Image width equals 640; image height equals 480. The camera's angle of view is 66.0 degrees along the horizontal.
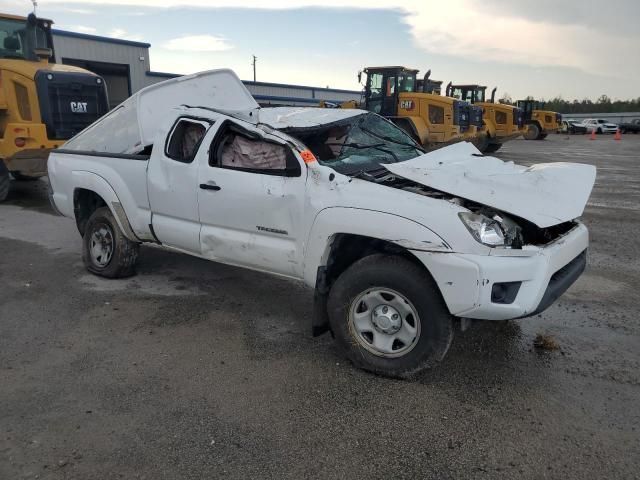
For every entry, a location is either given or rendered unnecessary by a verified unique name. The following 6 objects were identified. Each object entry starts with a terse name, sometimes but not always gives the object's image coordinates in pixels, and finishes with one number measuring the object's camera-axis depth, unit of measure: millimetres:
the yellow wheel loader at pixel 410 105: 16866
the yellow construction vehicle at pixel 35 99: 9008
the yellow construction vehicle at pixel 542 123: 32969
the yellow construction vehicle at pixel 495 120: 22797
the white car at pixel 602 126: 46559
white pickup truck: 3078
